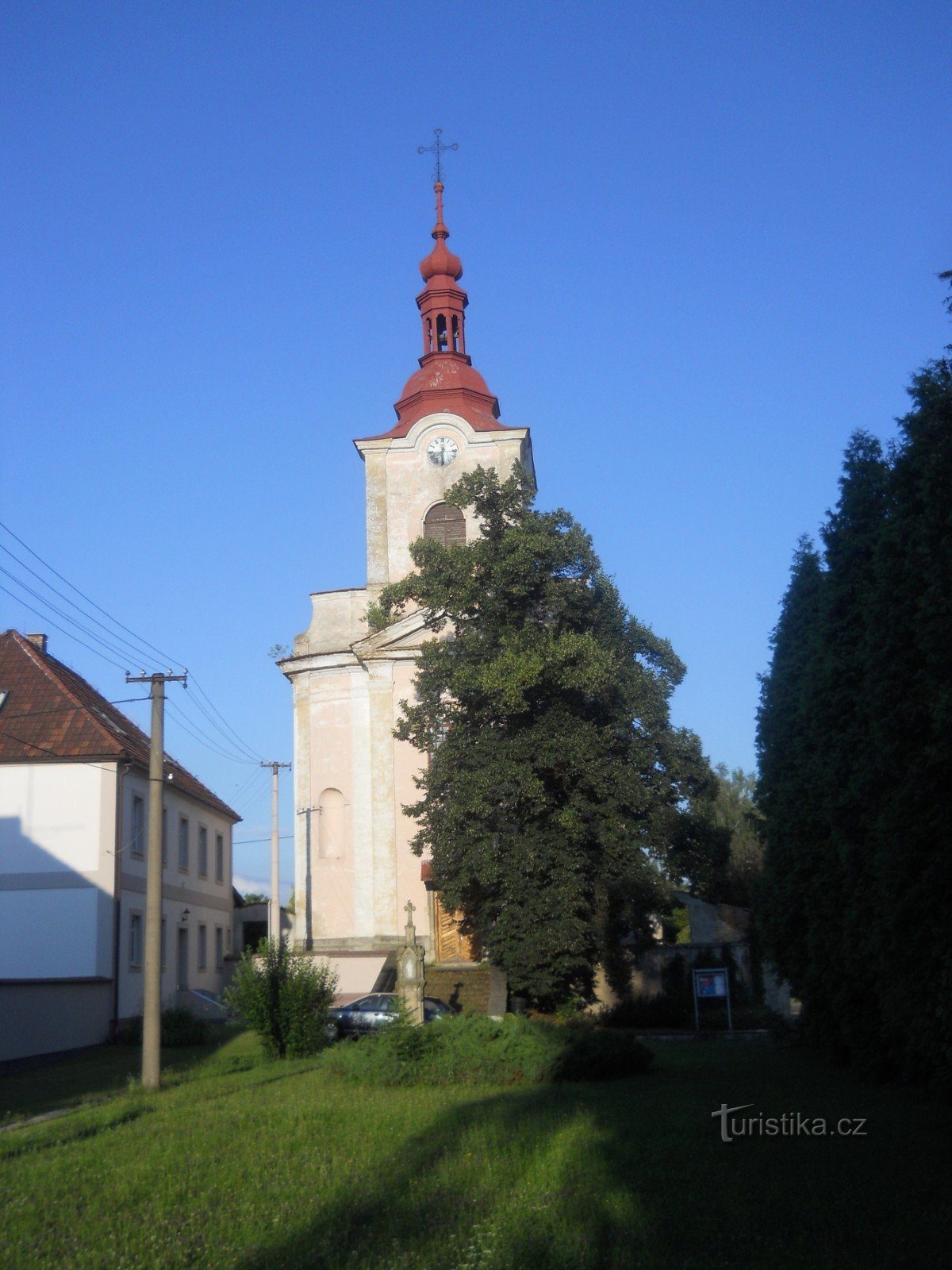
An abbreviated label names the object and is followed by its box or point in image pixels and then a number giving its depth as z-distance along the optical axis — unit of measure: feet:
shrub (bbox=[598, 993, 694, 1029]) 96.22
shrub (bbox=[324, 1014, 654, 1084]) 54.13
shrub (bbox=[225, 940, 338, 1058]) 69.62
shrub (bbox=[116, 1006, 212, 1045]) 87.61
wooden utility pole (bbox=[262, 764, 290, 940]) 116.98
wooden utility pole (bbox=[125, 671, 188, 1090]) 57.31
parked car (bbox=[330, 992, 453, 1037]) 82.23
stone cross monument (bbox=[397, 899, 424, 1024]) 71.77
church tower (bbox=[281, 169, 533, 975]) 106.63
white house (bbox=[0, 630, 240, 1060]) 95.25
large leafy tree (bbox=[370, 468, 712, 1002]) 77.56
